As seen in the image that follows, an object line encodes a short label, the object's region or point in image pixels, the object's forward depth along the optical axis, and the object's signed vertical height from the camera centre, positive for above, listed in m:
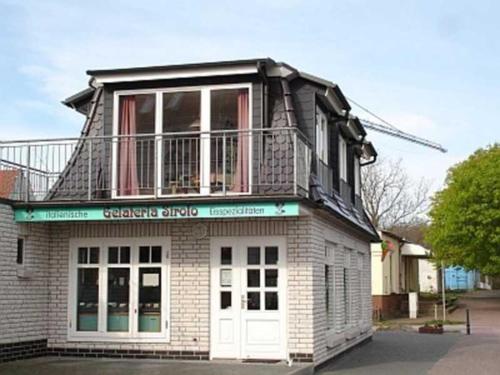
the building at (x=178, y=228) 15.48 +1.16
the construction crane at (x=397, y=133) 105.79 +20.22
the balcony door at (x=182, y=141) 15.99 +2.86
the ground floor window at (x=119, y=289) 16.28 -0.02
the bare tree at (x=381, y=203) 58.00 +6.06
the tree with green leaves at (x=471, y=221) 43.53 +3.50
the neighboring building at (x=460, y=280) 88.49 +0.81
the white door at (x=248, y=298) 15.58 -0.19
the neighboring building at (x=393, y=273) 37.03 +0.79
